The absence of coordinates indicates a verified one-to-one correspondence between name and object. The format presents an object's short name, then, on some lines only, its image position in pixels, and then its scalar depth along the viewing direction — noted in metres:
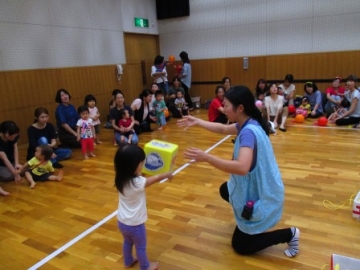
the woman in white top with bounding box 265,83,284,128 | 6.24
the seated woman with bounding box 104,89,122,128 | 7.34
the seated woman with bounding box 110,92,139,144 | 5.57
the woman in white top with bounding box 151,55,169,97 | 8.85
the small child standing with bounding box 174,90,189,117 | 8.19
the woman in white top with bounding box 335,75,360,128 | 5.98
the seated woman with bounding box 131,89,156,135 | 6.42
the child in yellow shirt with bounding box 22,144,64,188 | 3.99
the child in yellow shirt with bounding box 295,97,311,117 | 7.11
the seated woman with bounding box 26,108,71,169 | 4.50
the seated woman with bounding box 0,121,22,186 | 3.95
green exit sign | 9.02
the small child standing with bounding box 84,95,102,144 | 6.02
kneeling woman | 1.88
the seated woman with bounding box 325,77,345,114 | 6.99
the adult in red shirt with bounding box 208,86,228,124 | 5.79
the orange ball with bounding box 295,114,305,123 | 6.67
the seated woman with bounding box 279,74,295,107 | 7.49
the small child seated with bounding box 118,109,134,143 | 5.60
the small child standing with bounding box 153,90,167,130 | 6.92
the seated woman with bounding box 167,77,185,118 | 8.22
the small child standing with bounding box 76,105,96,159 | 4.97
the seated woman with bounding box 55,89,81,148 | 5.52
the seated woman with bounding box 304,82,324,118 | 7.13
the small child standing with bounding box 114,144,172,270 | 1.88
